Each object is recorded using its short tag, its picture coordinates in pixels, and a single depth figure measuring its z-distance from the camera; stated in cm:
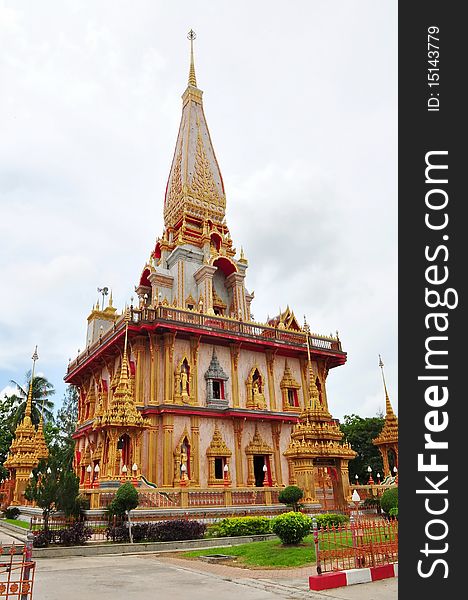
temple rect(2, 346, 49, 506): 2942
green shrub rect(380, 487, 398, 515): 1791
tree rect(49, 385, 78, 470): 4372
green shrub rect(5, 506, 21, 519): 2600
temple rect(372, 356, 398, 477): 2759
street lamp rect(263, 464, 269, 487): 2753
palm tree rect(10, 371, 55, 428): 4203
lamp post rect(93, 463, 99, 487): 2182
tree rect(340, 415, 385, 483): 4306
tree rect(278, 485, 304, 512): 1908
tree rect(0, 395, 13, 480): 3825
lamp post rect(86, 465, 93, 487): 2523
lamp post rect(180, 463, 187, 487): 2336
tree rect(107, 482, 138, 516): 1673
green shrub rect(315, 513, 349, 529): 1610
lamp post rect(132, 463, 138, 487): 2012
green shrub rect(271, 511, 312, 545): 1338
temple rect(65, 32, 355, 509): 2114
